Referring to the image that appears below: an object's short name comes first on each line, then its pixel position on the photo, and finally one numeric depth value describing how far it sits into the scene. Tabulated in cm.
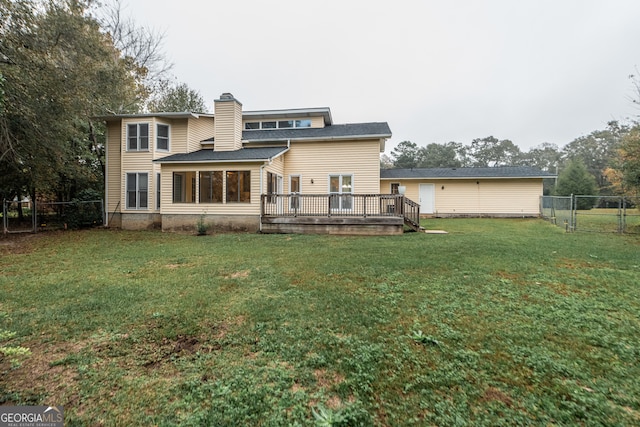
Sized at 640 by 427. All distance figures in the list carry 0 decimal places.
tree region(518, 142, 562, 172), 5394
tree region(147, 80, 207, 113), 2192
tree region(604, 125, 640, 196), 1095
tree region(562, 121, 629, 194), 4047
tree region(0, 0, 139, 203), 826
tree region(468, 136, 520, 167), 5303
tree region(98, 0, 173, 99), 1573
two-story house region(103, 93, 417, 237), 1132
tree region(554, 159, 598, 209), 2599
